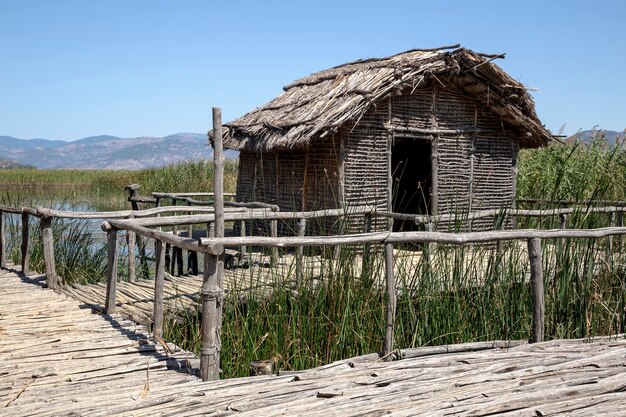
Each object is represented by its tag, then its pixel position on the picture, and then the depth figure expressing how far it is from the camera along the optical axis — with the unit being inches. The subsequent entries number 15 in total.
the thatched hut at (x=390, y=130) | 402.9
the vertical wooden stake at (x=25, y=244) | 338.7
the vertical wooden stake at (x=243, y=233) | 321.5
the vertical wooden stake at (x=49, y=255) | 301.9
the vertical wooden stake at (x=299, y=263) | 220.9
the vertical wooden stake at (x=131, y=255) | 331.9
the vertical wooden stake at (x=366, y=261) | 221.7
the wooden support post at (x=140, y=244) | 386.3
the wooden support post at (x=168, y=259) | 457.3
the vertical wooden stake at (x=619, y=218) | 360.1
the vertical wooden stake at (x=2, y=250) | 380.8
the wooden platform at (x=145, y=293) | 244.7
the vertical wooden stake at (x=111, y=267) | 249.9
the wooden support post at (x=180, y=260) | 404.3
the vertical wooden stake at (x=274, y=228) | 315.6
